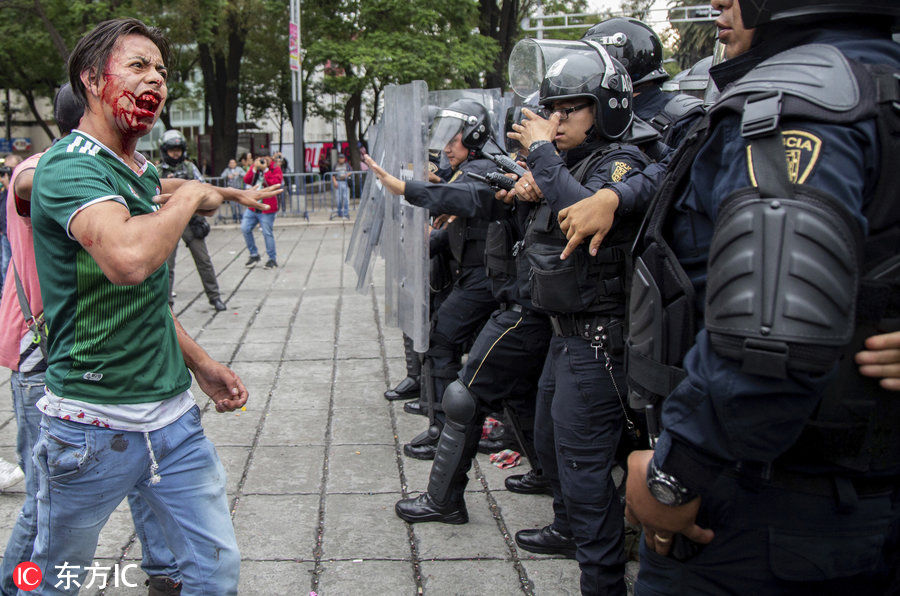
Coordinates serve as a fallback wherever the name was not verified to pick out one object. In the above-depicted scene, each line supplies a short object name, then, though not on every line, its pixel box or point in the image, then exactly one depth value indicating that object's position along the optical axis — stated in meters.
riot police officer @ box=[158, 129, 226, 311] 8.38
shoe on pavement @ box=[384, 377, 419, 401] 5.77
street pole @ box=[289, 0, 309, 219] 17.88
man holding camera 11.25
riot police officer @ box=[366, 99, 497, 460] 4.76
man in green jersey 2.06
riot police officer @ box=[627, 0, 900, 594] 1.44
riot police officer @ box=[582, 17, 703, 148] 4.34
